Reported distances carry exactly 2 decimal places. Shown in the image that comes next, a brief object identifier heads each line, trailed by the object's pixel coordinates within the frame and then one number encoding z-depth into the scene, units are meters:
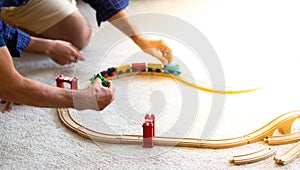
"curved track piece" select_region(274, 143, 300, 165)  1.77
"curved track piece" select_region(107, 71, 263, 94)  2.10
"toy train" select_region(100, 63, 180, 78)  2.20
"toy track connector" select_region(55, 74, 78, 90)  2.01
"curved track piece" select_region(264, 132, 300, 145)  1.84
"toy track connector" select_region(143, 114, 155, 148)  1.82
